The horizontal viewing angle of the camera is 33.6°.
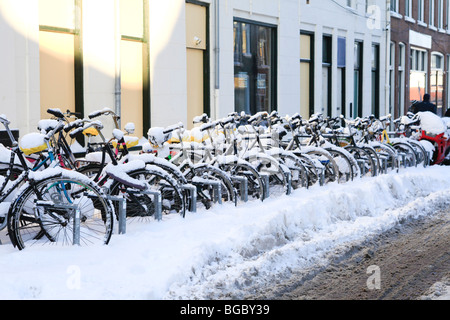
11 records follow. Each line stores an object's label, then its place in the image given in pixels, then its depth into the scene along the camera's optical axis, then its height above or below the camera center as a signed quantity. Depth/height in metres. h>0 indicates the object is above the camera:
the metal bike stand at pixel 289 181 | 9.45 -0.81
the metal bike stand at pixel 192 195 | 7.70 -0.82
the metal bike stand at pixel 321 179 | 10.42 -0.87
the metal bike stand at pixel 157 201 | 7.16 -0.82
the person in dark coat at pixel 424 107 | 16.44 +0.21
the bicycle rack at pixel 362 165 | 11.70 -0.76
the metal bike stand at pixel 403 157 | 12.96 -0.70
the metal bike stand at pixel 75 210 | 6.12 -0.77
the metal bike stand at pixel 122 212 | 6.73 -0.86
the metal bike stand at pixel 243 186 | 8.82 -0.82
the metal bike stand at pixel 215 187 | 8.16 -0.78
